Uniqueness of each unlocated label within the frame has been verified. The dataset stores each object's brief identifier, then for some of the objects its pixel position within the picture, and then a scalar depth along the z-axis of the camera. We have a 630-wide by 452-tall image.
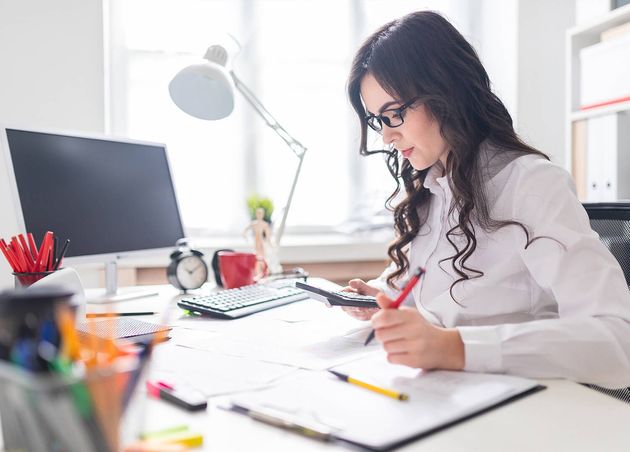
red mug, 1.56
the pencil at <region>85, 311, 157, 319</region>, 1.25
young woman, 0.77
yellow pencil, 0.65
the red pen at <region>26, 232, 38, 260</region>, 1.10
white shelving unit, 2.32
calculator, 1.07
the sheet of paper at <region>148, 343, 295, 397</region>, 0.71
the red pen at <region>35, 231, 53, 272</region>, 1.08
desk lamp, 1.61
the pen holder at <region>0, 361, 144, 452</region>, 0.35
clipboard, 0.56
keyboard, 1.20
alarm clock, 1.54
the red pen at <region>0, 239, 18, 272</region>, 1.08
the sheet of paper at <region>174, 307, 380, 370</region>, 0.86
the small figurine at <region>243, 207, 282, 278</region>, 1.76
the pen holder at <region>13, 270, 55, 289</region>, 1.06
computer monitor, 1.26
